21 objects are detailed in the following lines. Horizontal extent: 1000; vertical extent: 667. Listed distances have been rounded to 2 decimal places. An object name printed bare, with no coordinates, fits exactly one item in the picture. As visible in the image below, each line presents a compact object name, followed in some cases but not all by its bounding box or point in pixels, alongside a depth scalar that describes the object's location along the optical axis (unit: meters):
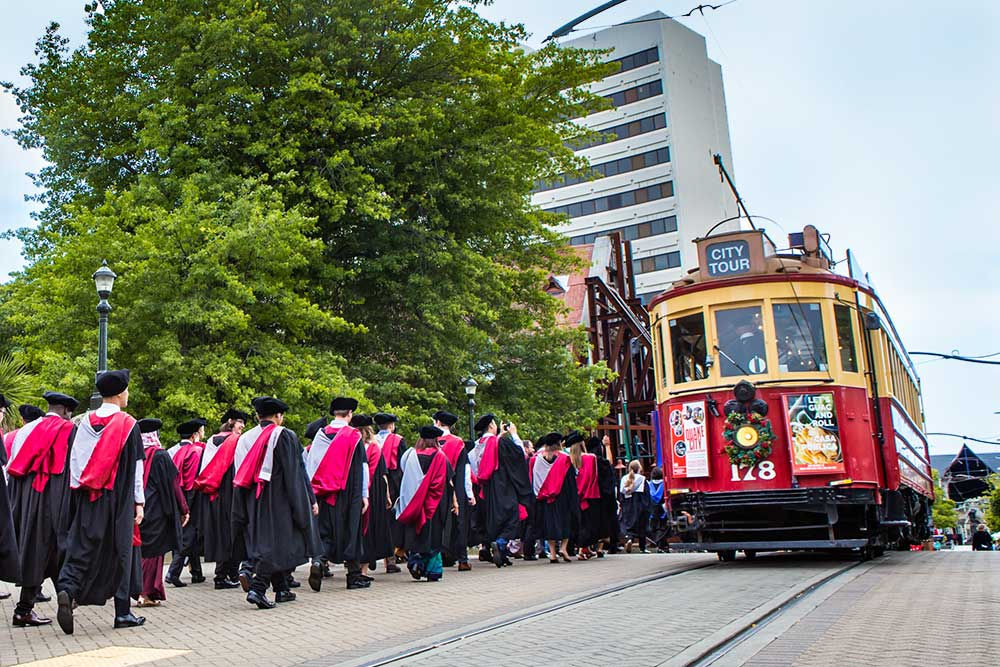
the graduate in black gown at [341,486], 11.05
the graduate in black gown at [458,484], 12.95
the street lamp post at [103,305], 14.92
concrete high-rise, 64.12
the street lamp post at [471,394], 22.61
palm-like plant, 16.83
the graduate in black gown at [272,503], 9.35
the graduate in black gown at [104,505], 7.87
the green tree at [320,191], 18.53
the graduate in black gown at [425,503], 12.05
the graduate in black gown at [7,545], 7.46
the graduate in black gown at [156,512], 9.83
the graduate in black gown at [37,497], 8.18
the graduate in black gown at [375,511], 12.07
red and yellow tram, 12.13
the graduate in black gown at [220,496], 11.30
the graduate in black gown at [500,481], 14.37
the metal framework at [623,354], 40.38
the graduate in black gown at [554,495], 14.95
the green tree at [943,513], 71.62
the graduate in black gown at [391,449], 13.30
